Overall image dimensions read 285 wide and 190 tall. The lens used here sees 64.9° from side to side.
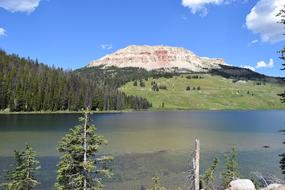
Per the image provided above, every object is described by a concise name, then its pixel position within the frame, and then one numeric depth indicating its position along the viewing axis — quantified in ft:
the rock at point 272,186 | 49.07
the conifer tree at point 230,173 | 84.94
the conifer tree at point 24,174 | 62.30
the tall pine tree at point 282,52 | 59.68
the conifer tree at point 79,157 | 53.62
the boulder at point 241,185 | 59.71
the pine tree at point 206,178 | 80.83
